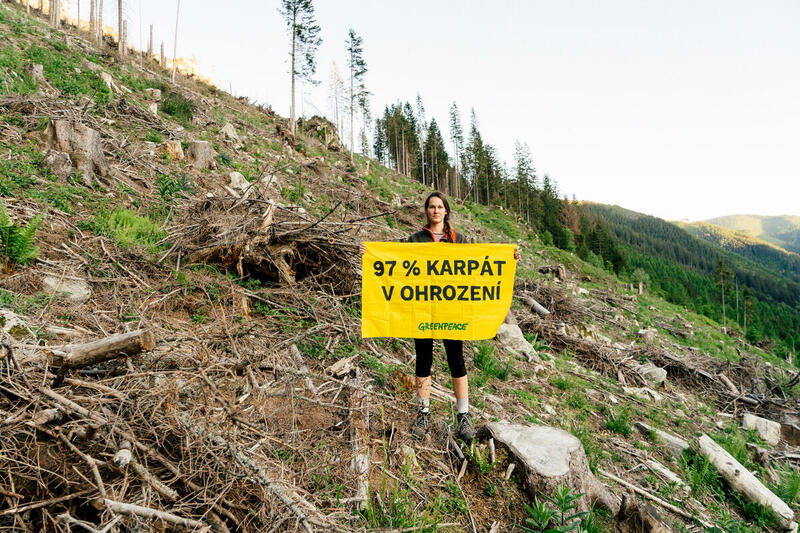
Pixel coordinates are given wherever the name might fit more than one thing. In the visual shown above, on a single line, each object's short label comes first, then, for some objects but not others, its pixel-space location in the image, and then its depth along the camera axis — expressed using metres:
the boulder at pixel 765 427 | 5.95
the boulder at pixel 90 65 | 11.71
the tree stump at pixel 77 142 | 6.04
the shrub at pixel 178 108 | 12.18
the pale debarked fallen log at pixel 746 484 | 3.56
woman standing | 3.28
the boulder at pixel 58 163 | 5.57
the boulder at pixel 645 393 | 6.23
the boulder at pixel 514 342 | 6.45
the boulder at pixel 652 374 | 7.36
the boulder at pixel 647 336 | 10.31
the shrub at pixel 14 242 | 3.57
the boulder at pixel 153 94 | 12.59
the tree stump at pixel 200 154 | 8.90
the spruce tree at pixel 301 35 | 28.83
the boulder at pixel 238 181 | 8.79
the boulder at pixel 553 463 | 2.74
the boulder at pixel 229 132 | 13.09
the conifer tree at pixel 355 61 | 38.90
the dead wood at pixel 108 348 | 2.22
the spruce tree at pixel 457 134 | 61.16
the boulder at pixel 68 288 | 3.64
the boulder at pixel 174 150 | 8.35
